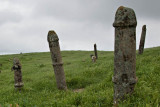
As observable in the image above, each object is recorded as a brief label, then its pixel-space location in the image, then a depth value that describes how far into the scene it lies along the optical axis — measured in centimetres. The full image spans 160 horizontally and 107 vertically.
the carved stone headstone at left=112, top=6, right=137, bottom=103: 582
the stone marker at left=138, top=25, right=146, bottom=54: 2128
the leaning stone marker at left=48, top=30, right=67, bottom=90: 1034
